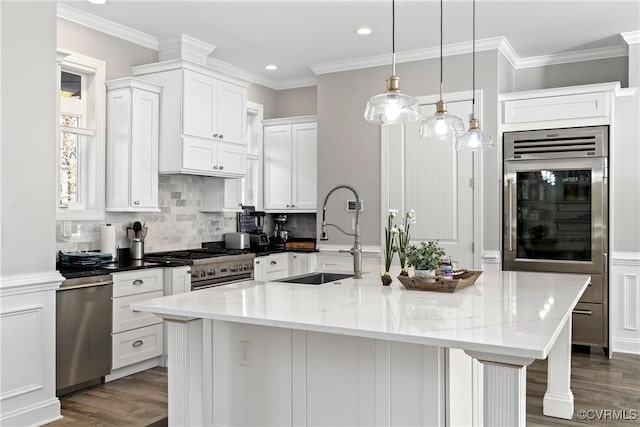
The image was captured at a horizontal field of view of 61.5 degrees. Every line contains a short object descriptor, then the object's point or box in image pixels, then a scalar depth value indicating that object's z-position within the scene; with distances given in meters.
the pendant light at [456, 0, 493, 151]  3.24
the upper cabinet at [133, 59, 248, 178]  4.63
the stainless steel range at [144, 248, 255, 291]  4.46
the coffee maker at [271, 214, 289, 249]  6.28
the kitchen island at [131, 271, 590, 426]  1.88
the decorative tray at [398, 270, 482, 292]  2.75
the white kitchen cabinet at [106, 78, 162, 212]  4.44
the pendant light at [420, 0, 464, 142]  2.93
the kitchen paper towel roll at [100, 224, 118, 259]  4.31
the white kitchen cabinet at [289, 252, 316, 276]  5.82
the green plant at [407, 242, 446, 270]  2.82
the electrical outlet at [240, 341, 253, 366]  2.57
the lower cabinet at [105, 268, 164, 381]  3.89
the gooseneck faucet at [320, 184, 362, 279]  3.34
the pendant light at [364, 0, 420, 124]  2.33
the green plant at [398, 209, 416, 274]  2.97
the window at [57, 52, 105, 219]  4.32
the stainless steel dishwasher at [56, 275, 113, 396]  3.48
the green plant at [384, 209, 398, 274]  3.05
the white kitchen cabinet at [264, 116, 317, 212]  6.11
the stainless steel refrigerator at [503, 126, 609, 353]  4.72
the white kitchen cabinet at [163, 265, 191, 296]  4.23
